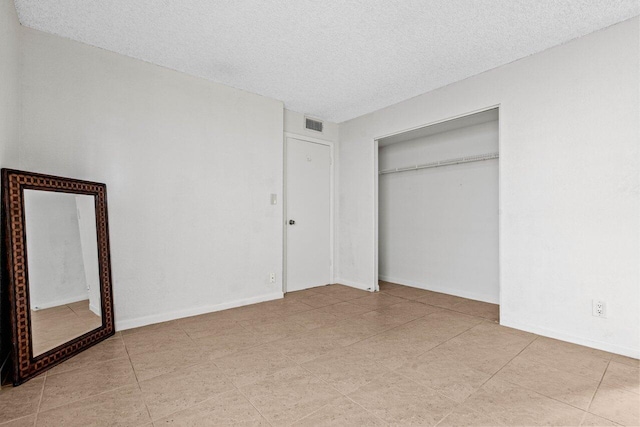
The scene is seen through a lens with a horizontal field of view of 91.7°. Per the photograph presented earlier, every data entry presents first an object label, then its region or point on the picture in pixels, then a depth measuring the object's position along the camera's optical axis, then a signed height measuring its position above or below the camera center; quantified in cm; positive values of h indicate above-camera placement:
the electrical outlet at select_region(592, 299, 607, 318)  259 -89
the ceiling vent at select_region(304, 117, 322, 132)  482 +131
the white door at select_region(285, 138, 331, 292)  462 -11
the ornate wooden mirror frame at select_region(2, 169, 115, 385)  205 -43
